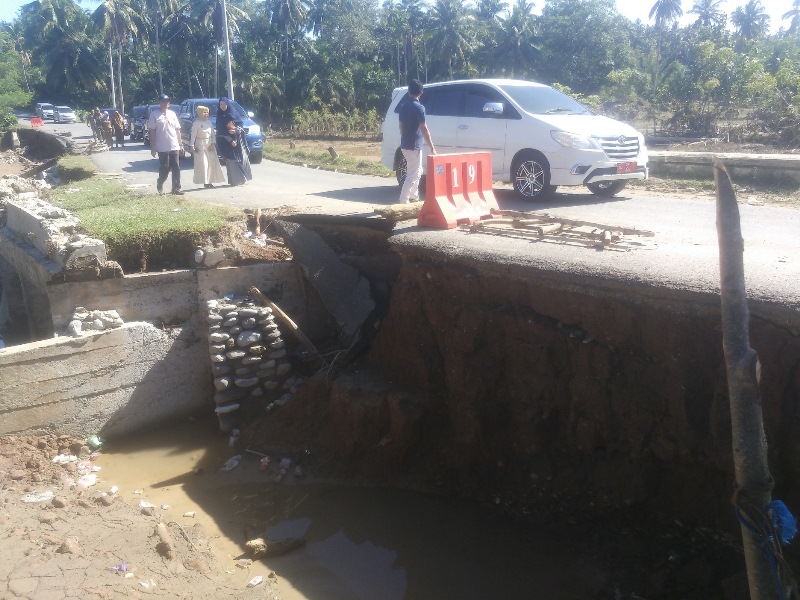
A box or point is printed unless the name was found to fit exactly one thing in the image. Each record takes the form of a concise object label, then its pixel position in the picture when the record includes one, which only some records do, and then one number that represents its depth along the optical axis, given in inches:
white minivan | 402.6
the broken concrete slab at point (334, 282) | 320.2
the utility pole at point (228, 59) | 1036.3
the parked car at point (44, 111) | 2043.6
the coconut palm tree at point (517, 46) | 1808.6
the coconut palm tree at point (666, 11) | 1958.2
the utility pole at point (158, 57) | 1989.4
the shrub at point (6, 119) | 1358.3
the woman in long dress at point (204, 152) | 494.3
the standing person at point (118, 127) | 1048.8
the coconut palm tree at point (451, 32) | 1774.1
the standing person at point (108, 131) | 1037.5
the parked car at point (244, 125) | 770.8
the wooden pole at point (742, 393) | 94.3
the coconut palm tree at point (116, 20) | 1886.1
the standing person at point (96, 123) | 1189.7
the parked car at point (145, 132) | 1074.1
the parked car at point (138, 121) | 1207.6
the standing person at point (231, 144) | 505.0
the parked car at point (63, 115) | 2025.1
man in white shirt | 454.3
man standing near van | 365.9
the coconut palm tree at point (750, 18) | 2027.6
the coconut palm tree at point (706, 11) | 1954.6
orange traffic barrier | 302.8
